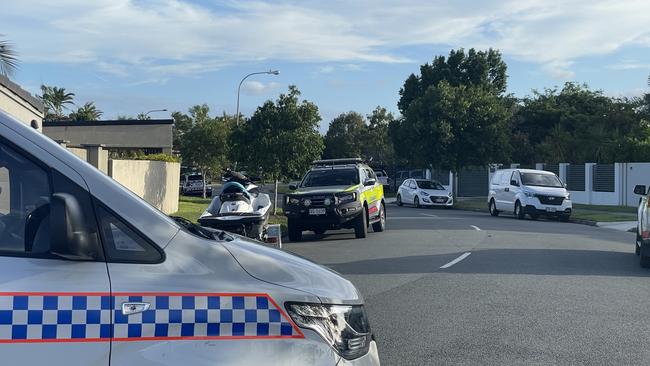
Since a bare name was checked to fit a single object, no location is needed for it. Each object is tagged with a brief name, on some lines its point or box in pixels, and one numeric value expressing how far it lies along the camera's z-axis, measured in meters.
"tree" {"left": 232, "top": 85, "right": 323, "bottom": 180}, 23.67
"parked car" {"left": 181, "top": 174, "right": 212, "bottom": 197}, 46.47
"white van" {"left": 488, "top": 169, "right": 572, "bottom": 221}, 24.70
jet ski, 11.13
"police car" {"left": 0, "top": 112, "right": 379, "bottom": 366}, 2.61
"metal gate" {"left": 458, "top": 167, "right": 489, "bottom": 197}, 46.62
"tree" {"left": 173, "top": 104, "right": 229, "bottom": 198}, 40.06
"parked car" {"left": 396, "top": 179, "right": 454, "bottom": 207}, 33.91
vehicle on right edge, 11.27
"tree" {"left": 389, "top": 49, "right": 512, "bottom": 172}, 35.59
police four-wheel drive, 16.31
